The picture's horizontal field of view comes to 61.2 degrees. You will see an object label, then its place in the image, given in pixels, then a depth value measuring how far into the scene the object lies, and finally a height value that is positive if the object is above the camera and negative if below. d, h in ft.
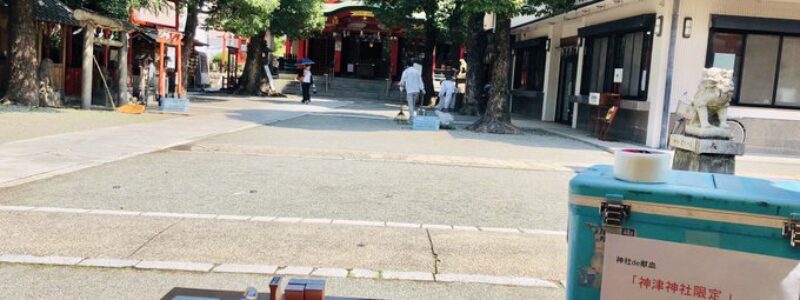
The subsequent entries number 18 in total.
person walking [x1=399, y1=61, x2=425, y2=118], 62.18 -0.05
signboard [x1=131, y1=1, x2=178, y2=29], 89.67 +6.65
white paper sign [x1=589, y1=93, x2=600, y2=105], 58.54 -0.52
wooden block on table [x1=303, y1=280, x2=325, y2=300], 7.11 -2.27
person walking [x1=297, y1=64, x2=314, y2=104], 91.73 -1.02
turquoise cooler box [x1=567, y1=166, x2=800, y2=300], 8.39 -1.81
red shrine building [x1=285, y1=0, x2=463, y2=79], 136.77 +6.52
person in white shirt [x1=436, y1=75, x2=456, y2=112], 92.02 -1.34
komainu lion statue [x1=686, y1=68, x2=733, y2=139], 26.81 -0.17
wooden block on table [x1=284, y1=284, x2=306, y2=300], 7.12 -2.29
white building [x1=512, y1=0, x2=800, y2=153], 50.29 +3.09
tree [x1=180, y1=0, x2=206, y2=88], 77.71 +4.84
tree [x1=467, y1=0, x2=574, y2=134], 58.59 +0.17
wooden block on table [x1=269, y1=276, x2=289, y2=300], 7.19 -2.30
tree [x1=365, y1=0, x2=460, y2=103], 98.07 +9.83
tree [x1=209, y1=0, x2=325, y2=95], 79.10 +6.62
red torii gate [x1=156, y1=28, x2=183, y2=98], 66.28 +2.36
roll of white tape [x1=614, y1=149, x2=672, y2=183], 9.17 -0.96
